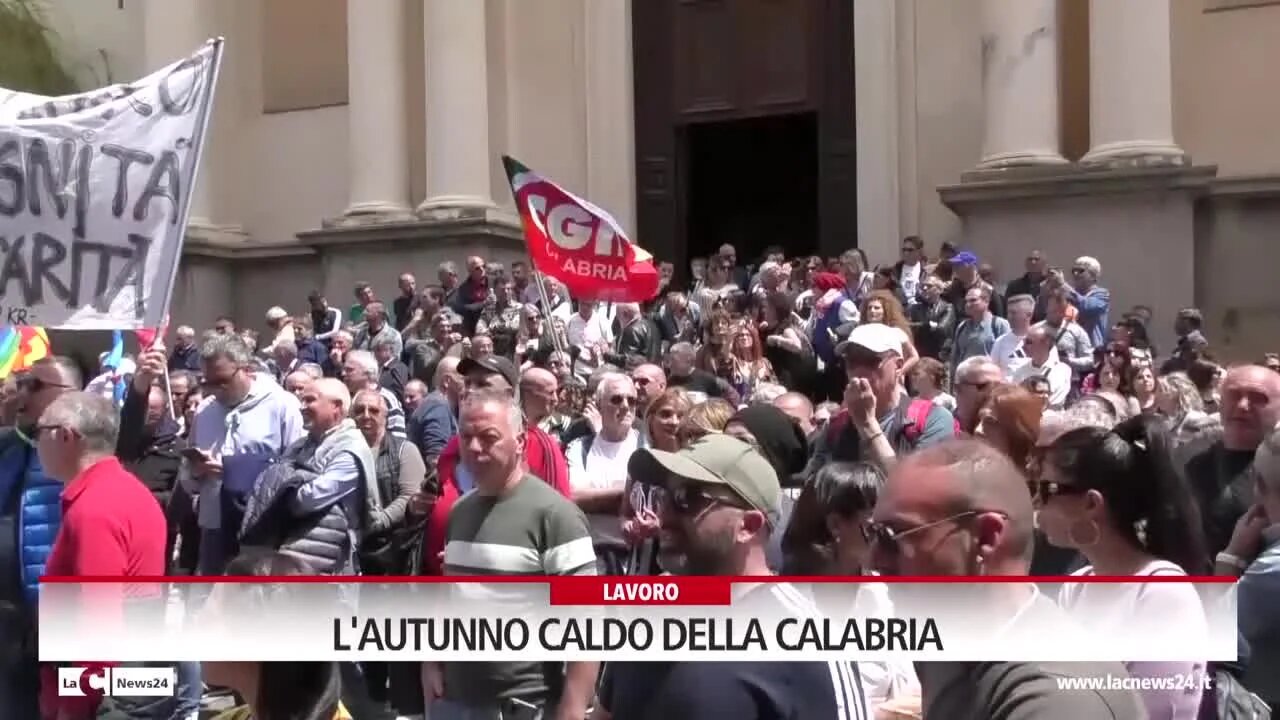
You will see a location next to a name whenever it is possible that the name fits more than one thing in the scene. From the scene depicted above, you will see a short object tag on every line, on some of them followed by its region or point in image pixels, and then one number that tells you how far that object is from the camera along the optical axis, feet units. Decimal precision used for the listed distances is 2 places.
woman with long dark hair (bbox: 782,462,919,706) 14.42
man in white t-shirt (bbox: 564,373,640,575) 25.08
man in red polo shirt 17.47
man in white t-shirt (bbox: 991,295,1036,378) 38.86
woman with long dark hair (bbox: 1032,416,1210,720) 11.85
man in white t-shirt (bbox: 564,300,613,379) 42.10
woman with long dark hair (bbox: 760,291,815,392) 40.82
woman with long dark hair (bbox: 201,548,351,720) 12.85
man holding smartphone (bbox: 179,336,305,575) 26.76
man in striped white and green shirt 16.43
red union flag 36.58
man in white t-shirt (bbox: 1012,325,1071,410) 35.40
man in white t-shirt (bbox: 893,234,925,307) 47.85
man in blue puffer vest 18.67
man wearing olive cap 11.79
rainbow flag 36.60
